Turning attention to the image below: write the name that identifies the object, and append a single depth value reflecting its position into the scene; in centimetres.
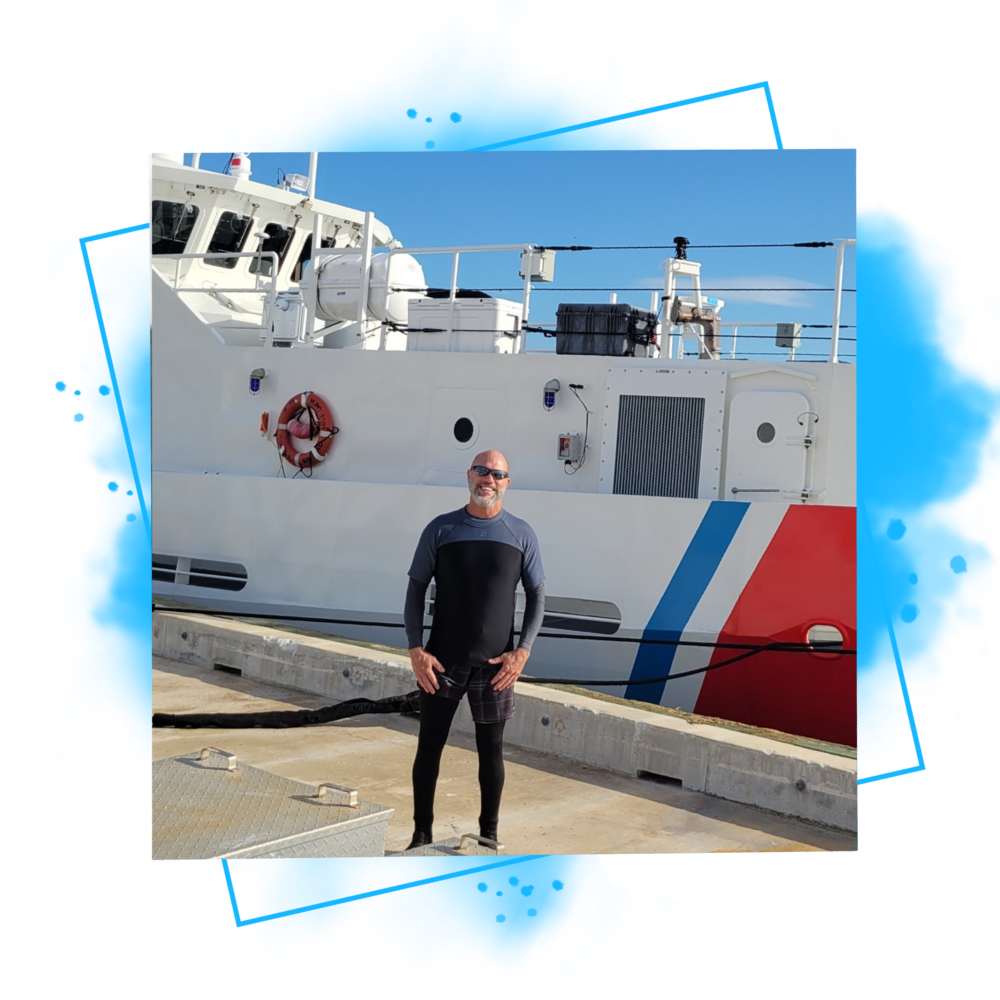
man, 468
